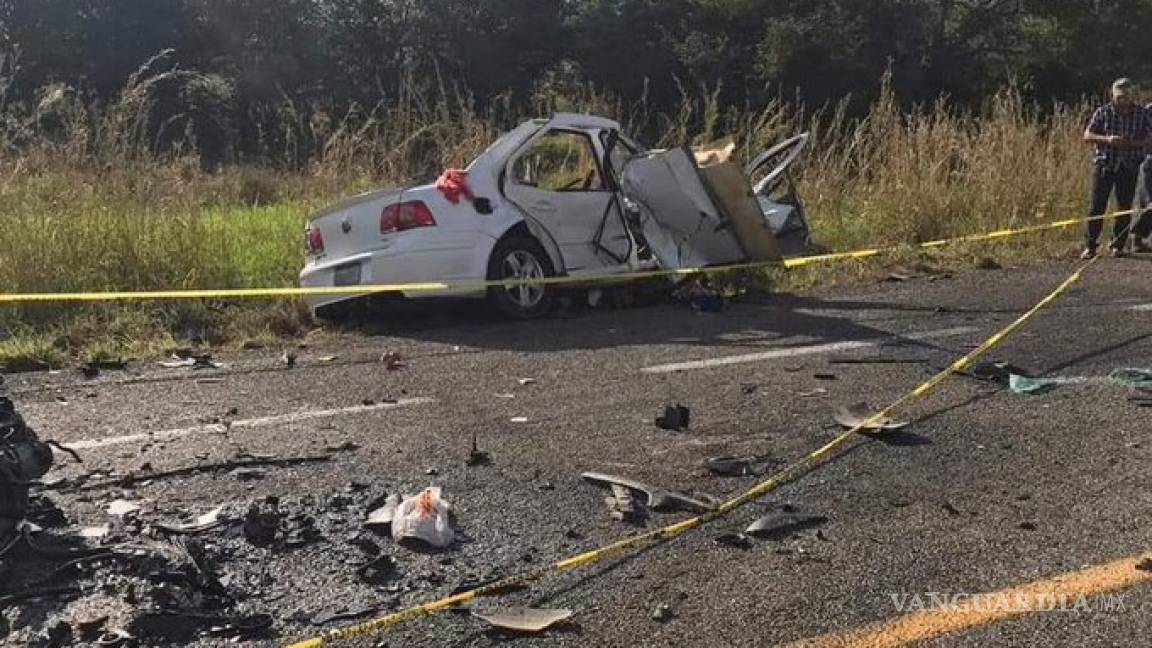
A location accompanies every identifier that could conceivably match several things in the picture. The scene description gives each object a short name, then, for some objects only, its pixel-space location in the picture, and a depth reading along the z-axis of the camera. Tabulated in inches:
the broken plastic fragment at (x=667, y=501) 171.8
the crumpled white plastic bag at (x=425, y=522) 158.7
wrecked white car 338.6
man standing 449.4
